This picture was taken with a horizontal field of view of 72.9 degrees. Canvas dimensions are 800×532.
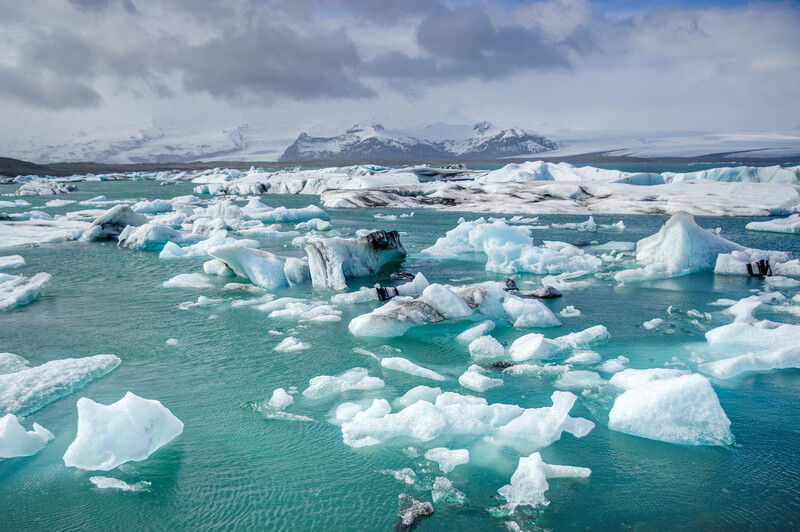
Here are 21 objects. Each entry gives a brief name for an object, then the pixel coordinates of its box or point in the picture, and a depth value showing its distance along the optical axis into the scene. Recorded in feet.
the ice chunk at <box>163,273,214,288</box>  31.17
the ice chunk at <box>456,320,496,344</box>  20.94
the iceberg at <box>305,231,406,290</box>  30.94
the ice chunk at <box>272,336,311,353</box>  20.10
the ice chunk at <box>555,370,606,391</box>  16.49
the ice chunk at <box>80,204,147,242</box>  48.88
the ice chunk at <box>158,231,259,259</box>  40.42
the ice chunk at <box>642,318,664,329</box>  22.60
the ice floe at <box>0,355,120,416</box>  15.38
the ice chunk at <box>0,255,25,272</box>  35.55
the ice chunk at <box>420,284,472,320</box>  22.99
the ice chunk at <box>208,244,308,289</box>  30.35
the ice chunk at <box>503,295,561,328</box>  22.86
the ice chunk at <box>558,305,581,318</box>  24.52
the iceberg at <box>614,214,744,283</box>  34.04
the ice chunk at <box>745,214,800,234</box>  51.39
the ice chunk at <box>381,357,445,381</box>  17.25
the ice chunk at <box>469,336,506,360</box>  19.27
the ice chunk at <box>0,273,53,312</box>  26.58
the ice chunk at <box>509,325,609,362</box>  18.66
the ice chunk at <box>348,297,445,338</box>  21.59
